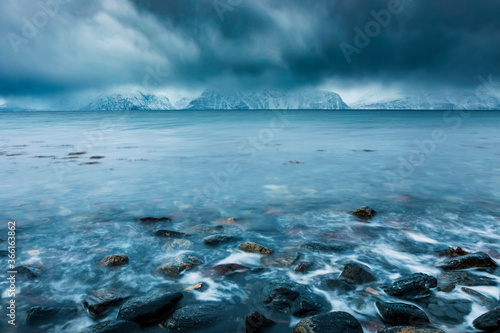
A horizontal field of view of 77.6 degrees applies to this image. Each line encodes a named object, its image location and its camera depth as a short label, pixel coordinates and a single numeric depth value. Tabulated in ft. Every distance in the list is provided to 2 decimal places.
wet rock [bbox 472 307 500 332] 12.92
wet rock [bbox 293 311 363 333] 12.43
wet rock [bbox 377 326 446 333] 11.90
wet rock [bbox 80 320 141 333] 12.72
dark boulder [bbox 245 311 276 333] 13.38
